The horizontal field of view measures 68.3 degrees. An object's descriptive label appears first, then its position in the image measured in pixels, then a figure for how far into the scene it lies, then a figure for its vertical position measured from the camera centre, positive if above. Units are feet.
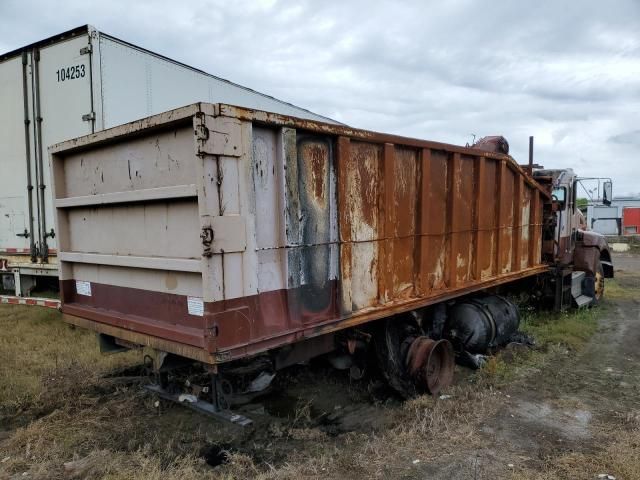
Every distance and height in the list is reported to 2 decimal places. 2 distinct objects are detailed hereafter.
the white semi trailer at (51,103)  19.90 +5.27
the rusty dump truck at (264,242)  9.55 -0.63
